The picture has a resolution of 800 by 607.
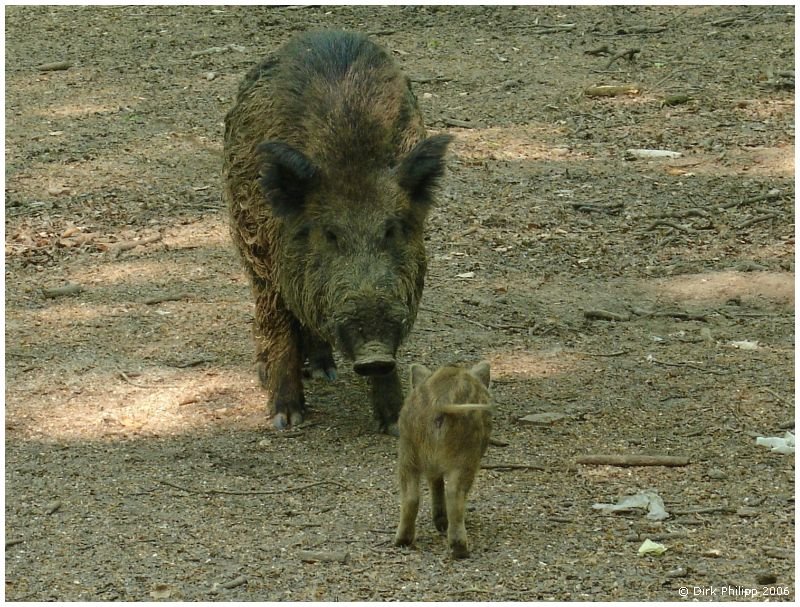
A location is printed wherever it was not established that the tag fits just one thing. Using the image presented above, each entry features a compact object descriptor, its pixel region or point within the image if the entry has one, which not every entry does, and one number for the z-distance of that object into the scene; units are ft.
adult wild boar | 43.21
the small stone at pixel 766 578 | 33.05
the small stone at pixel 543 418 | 45.42
